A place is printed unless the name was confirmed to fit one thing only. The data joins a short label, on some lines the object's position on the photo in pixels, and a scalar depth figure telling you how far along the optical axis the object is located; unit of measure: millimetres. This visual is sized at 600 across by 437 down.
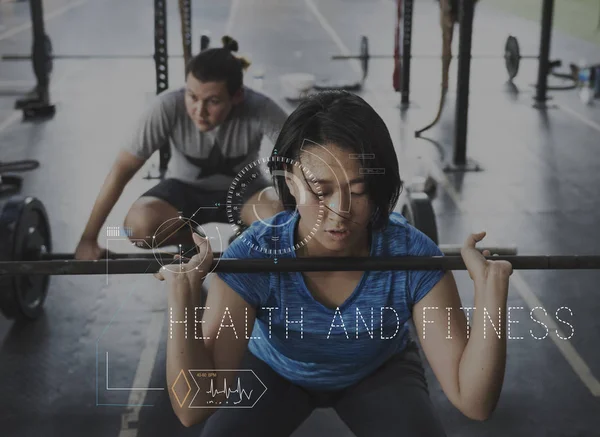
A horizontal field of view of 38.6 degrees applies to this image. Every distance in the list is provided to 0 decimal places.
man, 1854
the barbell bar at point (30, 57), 4562
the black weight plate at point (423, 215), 2078
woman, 1055
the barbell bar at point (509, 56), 4934
